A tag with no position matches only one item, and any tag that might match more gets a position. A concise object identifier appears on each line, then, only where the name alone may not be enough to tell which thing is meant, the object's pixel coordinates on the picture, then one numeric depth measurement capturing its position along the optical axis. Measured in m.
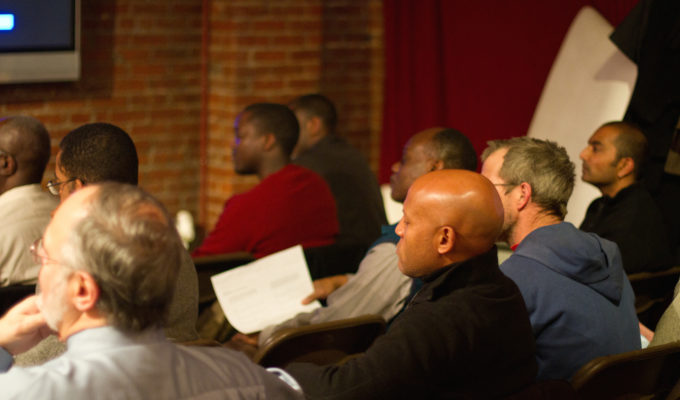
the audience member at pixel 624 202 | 6.91
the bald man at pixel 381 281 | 5.34
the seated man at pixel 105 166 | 4.57
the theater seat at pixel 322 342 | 4.65
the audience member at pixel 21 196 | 5.67
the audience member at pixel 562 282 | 4.48
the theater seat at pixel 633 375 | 4.12
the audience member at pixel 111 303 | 2.53
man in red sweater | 7.25
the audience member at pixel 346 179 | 8.56
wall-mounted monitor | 8.92
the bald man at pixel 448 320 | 3.53
